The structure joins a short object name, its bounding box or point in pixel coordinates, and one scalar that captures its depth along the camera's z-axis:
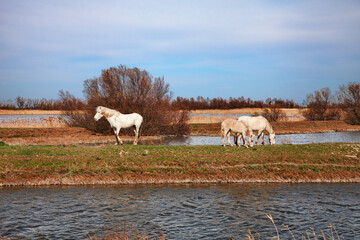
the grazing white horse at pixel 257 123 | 21.92
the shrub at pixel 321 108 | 57.76
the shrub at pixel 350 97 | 59.00
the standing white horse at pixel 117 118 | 22.39
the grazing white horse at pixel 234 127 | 19.91
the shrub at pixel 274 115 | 52.30
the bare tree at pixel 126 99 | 34.58
